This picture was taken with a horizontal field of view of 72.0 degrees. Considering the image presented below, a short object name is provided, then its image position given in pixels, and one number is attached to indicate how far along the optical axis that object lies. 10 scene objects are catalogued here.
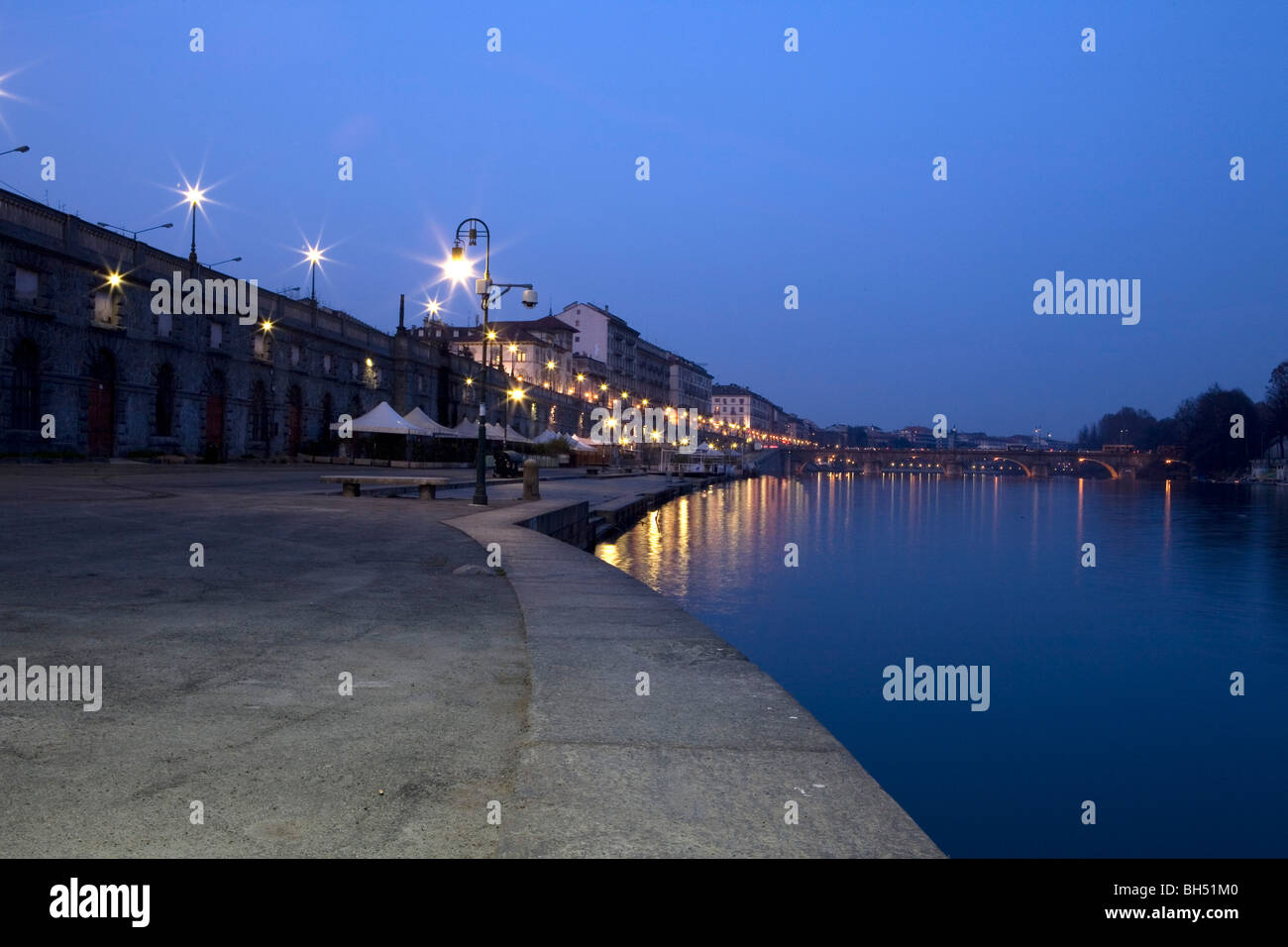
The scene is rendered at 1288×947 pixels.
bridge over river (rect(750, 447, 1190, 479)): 151.75
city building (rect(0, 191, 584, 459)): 33.28
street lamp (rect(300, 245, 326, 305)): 54.32
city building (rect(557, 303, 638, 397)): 124.19
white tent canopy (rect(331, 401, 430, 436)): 42.91
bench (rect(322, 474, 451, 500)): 25.50
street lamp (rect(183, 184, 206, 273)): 42.29
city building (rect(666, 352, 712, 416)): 159.25
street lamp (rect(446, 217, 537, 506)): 23.12
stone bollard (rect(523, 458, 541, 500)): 29.03
